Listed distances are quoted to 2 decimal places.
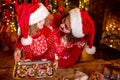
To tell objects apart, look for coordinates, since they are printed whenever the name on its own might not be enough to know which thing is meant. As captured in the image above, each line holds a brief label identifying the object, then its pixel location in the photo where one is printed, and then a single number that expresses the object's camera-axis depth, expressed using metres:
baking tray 1.76
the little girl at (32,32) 1.82
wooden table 1.75
